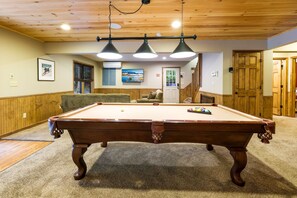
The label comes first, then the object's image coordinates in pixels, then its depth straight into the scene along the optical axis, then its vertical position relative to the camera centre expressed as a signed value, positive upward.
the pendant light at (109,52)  2.65 +0.59
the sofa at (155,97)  5.76 -0.19
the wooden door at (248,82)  4.99 +0.26
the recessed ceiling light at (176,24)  3.62 +1.38
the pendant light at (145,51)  2.65 +0.59
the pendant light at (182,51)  2.53 +0.57
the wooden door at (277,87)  6.26 +0.15
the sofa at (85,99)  4.48 -0.18
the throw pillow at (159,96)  6.06 -0.14
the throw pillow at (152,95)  6.58 -0.12
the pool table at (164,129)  1.79 -0.37
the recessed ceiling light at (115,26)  3.75 +1.39
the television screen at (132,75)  9.30 +0.86
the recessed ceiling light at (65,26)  3.80 +1.40
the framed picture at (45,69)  5.00 +0.65
